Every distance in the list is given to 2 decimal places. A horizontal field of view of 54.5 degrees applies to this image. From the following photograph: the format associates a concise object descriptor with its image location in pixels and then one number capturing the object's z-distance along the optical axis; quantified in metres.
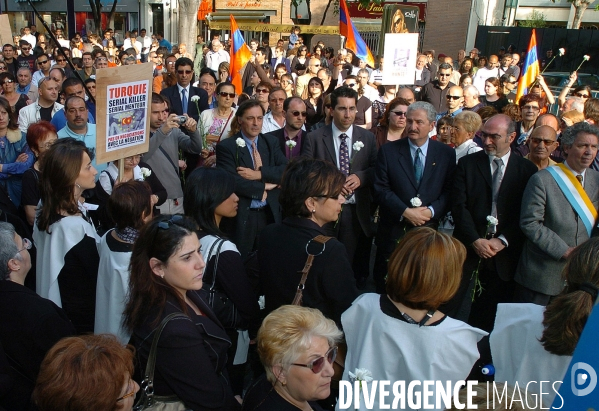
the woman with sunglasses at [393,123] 6.04
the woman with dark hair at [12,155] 5.35
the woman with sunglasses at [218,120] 6.51
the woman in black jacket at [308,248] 2.93
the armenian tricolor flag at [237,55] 9.91
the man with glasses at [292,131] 5.92
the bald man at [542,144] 4.89
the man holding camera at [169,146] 5.71
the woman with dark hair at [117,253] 3.23
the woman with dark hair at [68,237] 3.49
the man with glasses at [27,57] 13.76
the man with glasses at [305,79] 11.04
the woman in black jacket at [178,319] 2.36
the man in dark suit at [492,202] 4.50
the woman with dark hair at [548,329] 2.30
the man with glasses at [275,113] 7.07
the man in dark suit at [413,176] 4.88
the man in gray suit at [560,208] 4.12
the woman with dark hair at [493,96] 9.29
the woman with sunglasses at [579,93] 8.33
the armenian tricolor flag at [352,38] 11.24
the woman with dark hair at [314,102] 8.59
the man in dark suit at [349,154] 5.41
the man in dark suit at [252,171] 5.19
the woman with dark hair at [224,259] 3.13
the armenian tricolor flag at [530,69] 9.40
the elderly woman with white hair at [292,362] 2.25
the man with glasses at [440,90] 10.02
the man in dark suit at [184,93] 8.05
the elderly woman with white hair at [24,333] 2.64
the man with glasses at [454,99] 7.25
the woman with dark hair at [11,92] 8.29
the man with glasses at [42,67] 11.22
